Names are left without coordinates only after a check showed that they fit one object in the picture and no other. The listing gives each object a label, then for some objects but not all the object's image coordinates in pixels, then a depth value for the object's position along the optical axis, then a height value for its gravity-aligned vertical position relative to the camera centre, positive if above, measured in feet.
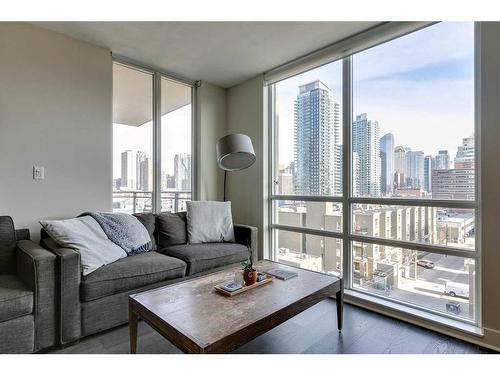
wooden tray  5.56 -2.09
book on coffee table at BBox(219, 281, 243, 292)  5.66 -2.04
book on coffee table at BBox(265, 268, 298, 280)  6.61 -2.10
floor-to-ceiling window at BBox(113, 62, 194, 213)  10.64 +1.94
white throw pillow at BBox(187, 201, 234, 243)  10.30 -1.30
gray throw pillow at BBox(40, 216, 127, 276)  6.77 -1.31
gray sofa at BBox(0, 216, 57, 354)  5.38 -2.28
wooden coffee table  4.17 -2.15
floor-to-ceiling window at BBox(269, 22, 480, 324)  7.10 +0.47
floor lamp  6.84 +0.90
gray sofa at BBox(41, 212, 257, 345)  6.14 -2.22
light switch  8.26 +0.49
